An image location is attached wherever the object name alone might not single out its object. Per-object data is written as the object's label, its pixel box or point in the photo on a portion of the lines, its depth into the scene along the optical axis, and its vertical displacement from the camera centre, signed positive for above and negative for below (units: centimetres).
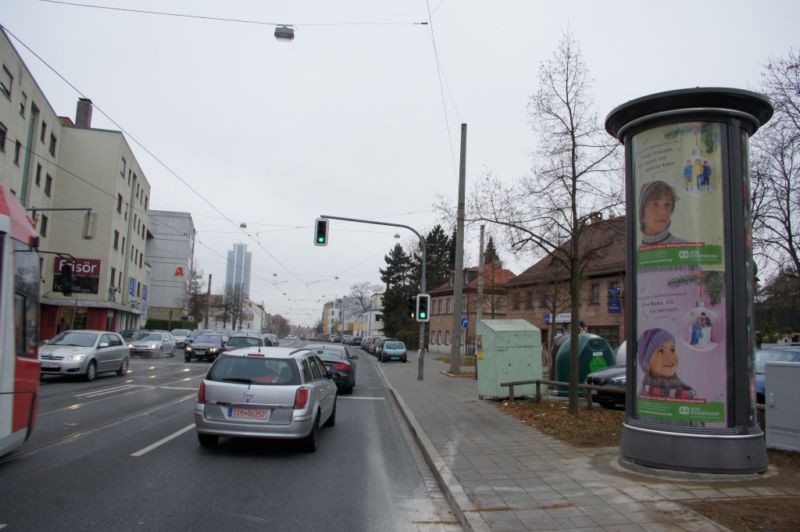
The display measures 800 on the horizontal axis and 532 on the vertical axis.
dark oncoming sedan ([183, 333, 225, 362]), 3175 -122
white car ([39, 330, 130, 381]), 1772 -100
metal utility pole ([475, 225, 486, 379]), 2693 +305
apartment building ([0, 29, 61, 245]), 2870 +986
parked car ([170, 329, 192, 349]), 4919 -94
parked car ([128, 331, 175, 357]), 3509 -122
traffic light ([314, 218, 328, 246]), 2180 +365
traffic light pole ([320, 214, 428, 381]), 2346 -29
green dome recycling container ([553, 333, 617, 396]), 1672 -49
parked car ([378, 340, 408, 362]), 4284 -131
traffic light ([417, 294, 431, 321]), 2280 +102
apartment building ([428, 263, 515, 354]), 5219 +233
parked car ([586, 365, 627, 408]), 1373 -98
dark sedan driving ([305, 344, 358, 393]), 1808 -106
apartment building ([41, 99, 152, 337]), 4081 +707
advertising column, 690 +63
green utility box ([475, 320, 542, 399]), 1538 -50
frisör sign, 4053 +326
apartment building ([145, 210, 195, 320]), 7781 +805
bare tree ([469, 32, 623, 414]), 1218 +263
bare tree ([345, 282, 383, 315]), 11319 +708
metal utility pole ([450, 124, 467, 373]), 2430 +187
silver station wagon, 822 -100
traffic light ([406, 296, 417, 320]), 2336 +107
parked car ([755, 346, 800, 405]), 1325 -18
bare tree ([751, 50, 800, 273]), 1608 +496
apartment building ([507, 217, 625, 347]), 3023 +249
